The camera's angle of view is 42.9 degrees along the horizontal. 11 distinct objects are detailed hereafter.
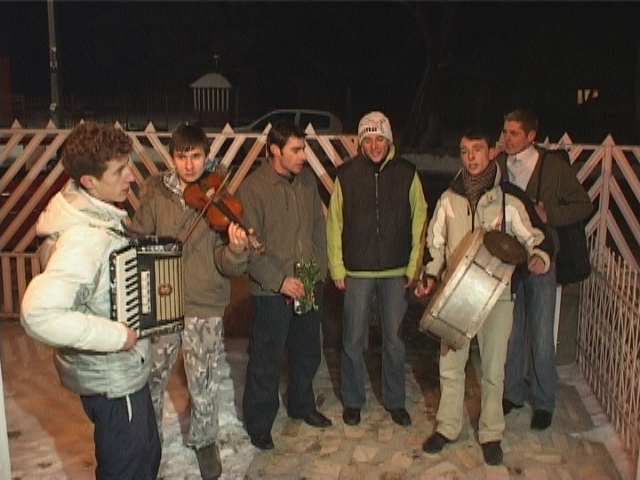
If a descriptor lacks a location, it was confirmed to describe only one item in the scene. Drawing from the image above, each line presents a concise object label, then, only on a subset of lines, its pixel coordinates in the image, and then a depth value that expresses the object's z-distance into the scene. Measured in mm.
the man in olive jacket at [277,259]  4582
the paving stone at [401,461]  4562
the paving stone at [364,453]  4641
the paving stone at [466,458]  4543
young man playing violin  4016
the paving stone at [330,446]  4723
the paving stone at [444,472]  4434
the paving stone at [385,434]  4891
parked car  19391
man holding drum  4414
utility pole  14680
